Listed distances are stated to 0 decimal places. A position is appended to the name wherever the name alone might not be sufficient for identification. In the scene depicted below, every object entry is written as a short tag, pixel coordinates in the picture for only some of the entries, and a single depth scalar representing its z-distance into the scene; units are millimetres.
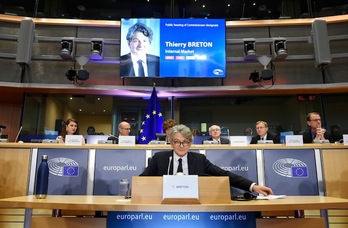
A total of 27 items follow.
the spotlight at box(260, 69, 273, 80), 5434
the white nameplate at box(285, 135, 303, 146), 3119
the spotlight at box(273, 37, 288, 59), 5507
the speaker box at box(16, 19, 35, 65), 5438
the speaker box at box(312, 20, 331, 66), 5484
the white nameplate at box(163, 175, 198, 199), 1355
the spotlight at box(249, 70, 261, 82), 5648
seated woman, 3914
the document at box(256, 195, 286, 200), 1612
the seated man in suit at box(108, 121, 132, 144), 4113
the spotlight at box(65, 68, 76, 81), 5488
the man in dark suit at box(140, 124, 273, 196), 2020
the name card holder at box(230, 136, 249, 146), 3152
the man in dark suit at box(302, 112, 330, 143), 3618
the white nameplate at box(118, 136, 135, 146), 3189
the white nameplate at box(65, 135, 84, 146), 3133
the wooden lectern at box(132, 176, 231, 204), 1410
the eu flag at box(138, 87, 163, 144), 5184
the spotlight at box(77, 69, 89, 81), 5488
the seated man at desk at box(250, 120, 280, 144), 3998
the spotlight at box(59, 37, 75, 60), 5499
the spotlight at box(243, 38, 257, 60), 5605
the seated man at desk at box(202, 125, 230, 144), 4188
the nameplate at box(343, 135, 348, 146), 3058
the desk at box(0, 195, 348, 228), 1270
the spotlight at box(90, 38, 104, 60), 5602
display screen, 5617
